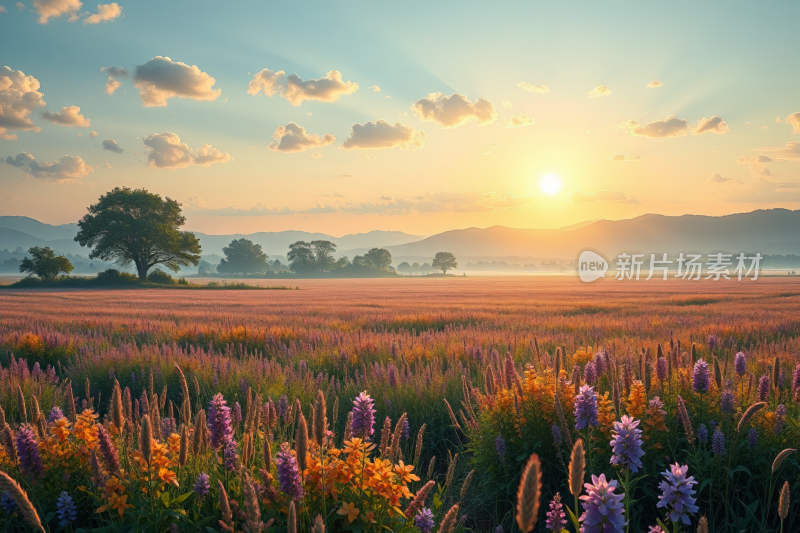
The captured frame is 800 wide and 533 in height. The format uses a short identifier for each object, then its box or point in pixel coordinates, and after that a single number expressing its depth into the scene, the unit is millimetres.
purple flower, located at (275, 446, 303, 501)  2264
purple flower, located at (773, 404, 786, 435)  3577
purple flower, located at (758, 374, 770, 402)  3969
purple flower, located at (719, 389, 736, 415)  3635
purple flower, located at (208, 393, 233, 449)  2928
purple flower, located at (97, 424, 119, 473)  2549
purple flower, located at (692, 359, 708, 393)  3803
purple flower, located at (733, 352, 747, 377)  4566
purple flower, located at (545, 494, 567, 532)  1824
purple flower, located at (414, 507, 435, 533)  2361
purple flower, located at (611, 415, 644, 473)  2330
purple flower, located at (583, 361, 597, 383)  4375
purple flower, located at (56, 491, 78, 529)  2770
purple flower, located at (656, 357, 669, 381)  4480
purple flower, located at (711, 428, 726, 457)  3256
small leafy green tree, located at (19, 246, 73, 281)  70812
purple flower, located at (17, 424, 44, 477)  2855
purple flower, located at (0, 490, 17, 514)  2723
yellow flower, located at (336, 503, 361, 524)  2270
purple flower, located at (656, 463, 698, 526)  1896
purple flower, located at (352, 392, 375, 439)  2848
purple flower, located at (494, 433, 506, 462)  3883
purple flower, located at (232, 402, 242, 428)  3971
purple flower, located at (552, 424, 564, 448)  3697
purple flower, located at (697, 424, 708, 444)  3637
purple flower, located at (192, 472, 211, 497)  2684
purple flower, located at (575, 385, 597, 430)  3051
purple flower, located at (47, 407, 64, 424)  3577
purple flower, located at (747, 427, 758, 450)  3541
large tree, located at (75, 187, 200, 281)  65562
